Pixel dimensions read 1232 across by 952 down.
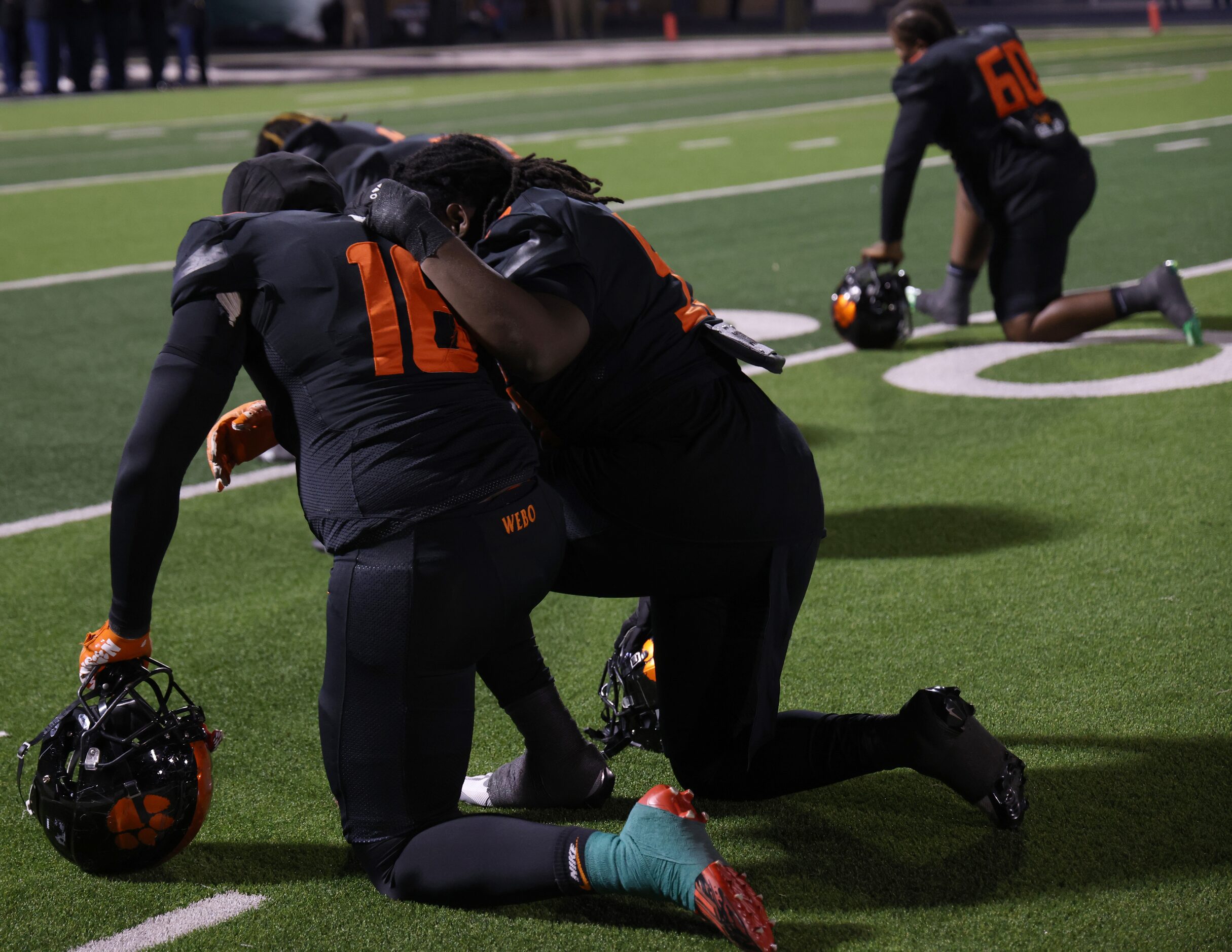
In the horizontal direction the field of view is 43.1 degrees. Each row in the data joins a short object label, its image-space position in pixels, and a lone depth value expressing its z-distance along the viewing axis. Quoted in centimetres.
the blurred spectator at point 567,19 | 4528
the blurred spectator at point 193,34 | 2956
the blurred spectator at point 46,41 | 2662
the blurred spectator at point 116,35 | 2780
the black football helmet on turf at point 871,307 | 802
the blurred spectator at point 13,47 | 2831
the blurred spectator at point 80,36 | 2725
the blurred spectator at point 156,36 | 2873
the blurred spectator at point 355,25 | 4162
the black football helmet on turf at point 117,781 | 321
